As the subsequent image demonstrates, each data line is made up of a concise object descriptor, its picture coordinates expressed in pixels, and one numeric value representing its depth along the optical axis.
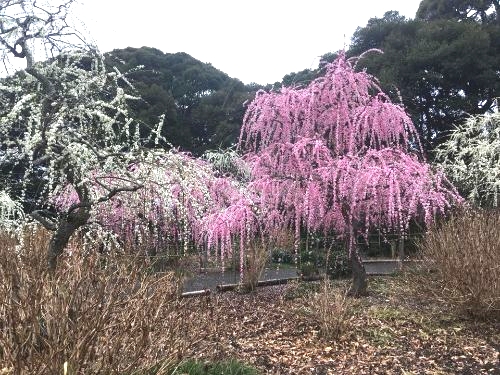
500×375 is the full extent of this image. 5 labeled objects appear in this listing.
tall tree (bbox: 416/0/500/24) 20.66
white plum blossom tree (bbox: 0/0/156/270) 3.90
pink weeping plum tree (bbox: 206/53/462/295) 6.82
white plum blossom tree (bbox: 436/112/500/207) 10.02
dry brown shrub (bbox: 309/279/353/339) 5.27
